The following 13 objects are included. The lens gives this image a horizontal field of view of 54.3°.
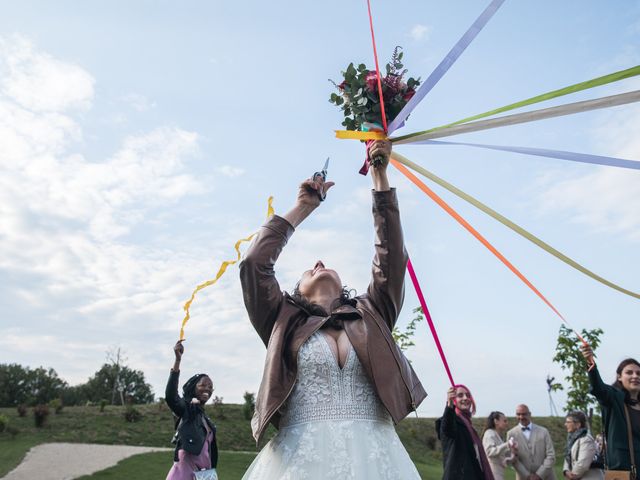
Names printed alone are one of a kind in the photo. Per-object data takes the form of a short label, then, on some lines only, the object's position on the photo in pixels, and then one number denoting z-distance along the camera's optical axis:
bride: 2.90
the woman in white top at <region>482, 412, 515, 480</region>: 9.09
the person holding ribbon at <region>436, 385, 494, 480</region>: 6.83
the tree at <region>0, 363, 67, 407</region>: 47.50
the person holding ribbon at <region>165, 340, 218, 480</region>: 7.62
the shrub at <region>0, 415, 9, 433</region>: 20.98
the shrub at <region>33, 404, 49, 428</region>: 22.31
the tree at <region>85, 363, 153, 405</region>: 53.06
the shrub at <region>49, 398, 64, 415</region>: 25.11
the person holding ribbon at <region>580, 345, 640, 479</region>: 5.31
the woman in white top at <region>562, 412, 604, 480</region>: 8.54
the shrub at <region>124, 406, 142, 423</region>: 23.95
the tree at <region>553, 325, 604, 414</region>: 14.27
